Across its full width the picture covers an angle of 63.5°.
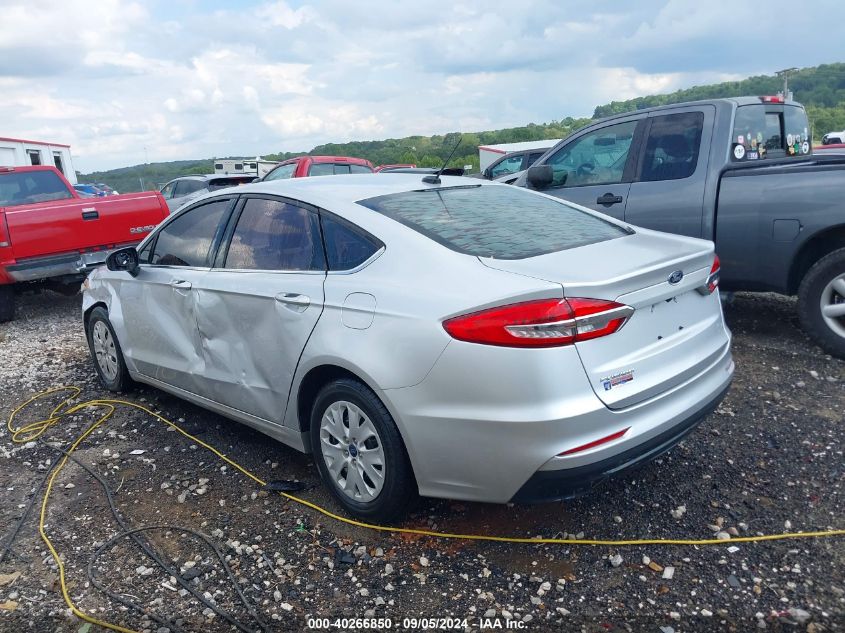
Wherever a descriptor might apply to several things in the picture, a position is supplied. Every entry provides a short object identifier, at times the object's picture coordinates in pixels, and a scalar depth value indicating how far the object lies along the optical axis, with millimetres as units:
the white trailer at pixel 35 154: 27172
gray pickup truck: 4844
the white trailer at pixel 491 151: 29005
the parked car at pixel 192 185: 13477
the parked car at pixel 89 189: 28066
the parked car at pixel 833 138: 20356
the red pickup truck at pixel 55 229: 7461
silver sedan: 2561
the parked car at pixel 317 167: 11078
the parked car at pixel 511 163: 14543
